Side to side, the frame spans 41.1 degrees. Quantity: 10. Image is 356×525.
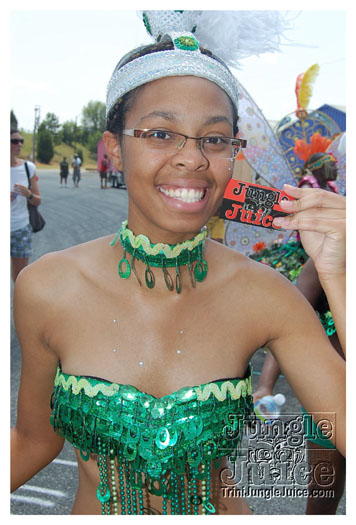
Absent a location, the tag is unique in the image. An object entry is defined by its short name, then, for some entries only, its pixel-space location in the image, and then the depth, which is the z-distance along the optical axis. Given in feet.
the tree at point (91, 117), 201.05
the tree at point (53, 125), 180.24
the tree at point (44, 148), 164.86
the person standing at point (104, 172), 71.19
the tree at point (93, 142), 189.78
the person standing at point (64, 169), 75.51
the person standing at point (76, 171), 76.79
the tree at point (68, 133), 191.31
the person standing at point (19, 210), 16.44
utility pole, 152.25
